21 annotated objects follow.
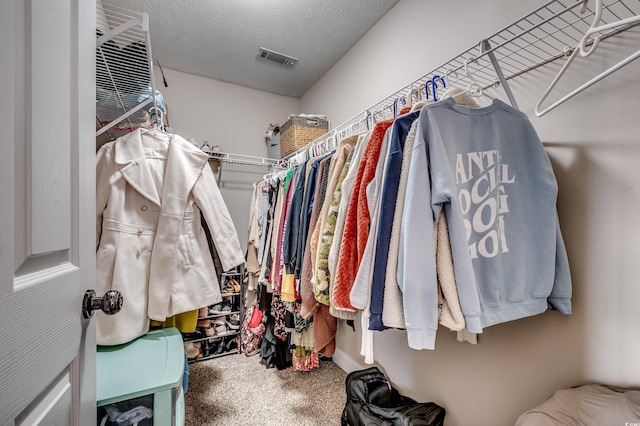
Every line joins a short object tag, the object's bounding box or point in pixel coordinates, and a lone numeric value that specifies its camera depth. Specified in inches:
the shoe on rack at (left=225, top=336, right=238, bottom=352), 87.9
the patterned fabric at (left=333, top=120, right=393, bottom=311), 34.6
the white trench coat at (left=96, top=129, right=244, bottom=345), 44.4
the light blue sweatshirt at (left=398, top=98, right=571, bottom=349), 26.3
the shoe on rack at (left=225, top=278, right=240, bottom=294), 91.6
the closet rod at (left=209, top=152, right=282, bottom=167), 96.6
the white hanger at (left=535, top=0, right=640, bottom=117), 21.4
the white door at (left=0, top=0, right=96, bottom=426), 13.5
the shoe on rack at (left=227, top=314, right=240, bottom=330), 91.0
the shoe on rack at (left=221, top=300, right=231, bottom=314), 89.9
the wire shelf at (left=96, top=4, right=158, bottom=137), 38.6
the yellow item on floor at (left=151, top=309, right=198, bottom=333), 53.9
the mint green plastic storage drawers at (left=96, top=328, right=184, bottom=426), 33.1
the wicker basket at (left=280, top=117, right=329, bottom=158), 84.8
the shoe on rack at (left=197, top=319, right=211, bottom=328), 84.7
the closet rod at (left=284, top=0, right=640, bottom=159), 32.0
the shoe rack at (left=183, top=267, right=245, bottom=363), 82.9
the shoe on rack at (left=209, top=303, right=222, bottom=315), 86.8
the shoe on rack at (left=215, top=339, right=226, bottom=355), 86.6
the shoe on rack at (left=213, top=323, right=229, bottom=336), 86.7
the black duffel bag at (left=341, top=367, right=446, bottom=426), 46.3
